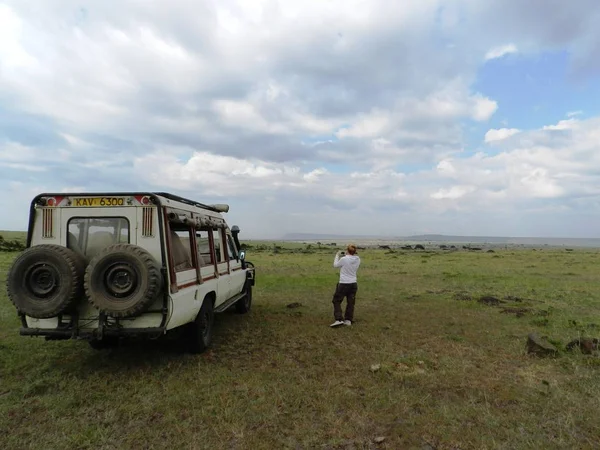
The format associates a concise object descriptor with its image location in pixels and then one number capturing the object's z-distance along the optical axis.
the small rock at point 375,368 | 6.59
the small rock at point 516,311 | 11.04
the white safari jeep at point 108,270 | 5.93
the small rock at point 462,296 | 13.45
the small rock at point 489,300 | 12.59
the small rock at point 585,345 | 7.28
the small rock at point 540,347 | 7.32
